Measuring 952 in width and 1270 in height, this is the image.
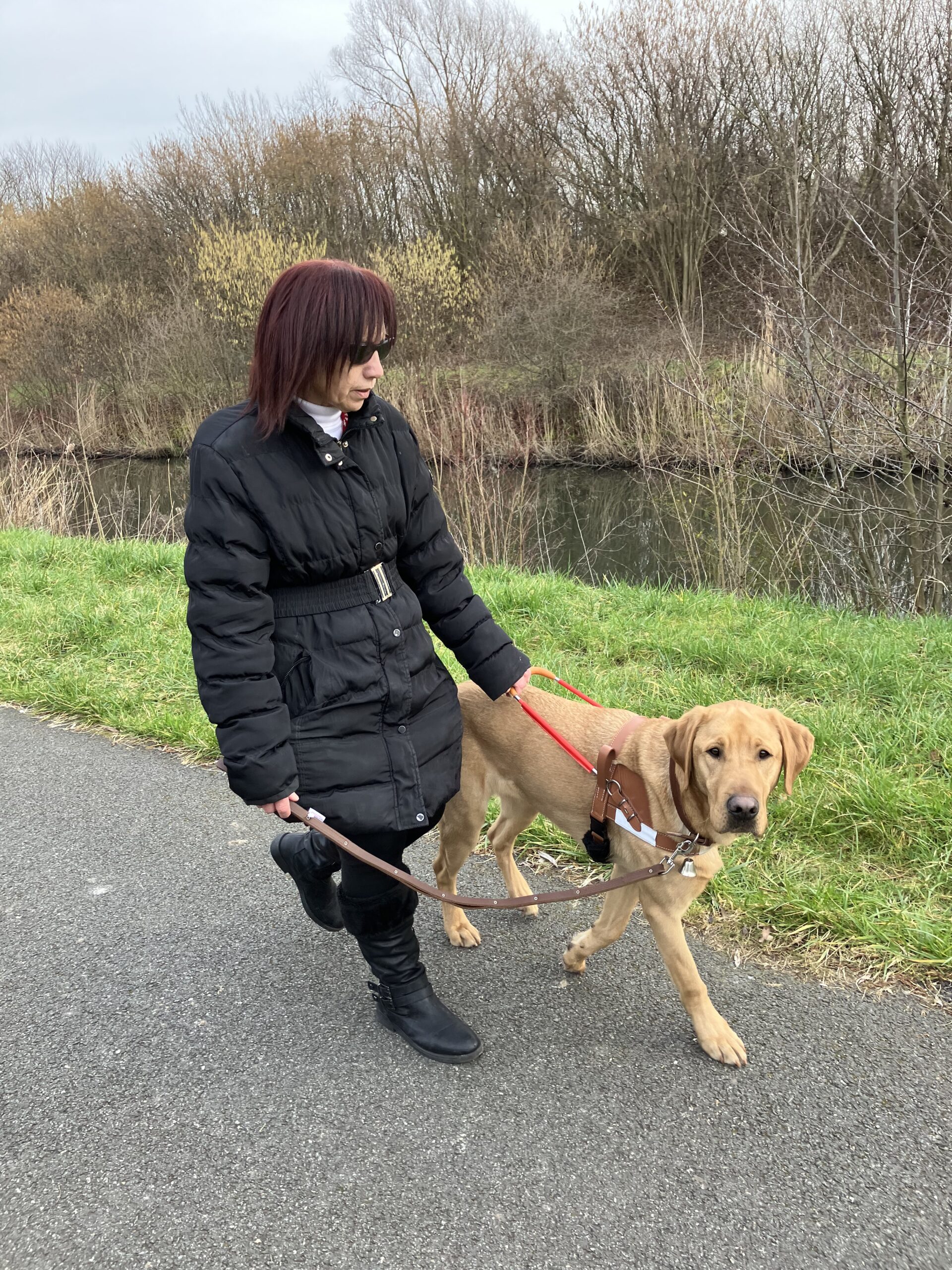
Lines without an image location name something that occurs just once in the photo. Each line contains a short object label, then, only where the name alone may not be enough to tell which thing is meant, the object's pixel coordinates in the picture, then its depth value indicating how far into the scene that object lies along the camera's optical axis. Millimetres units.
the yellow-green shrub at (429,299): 19125
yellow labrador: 2420
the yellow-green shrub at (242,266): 18953
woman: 2174
